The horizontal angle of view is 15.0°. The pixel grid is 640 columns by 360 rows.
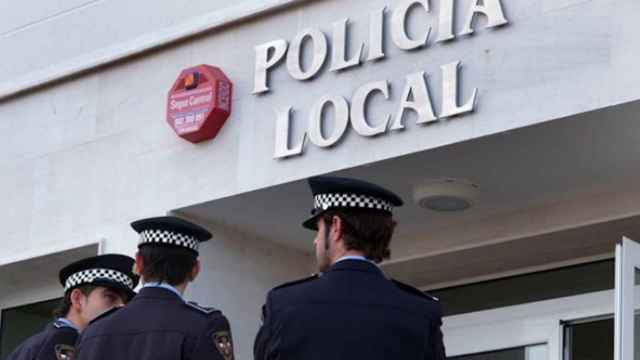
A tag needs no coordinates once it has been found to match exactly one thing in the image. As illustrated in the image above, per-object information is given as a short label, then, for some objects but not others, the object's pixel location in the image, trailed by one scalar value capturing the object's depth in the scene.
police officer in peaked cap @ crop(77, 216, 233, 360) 8.04
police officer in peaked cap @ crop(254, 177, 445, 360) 7.12
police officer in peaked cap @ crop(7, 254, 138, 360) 9.48
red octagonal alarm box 11.97
